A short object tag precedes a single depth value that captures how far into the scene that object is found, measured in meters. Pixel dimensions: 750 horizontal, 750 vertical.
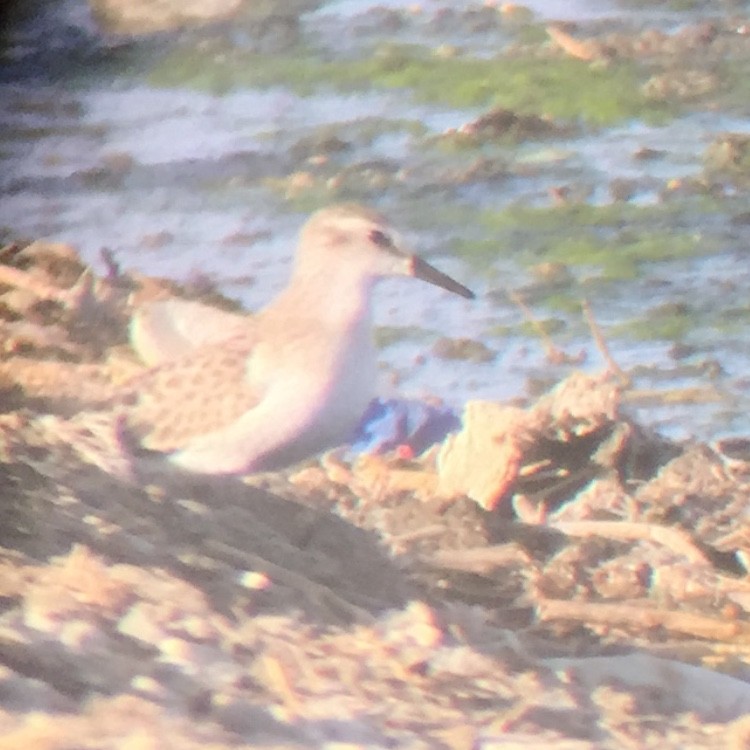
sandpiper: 4.68
